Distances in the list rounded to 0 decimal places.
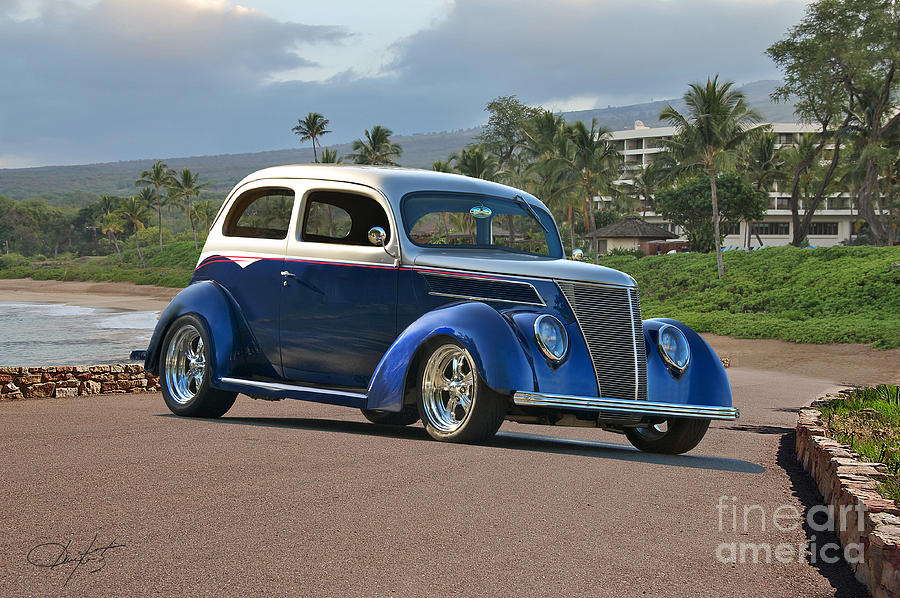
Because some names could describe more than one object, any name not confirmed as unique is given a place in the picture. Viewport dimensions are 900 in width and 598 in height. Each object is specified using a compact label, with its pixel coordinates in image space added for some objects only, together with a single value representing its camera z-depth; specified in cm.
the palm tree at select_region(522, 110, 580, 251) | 6134
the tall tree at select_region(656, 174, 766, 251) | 7325
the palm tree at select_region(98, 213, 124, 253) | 13250
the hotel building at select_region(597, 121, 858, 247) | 11354
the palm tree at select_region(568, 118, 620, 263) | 6188
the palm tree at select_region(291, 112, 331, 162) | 9094
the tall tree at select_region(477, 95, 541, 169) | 10600
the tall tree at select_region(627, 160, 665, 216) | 9471
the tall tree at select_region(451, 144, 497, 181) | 6681
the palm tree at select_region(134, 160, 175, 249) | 12244
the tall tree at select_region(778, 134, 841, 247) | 6762
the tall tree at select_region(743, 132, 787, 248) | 8294
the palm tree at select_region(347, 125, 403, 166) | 7988
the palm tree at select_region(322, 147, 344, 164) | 8009
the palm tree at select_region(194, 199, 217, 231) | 14429
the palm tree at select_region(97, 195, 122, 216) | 15000
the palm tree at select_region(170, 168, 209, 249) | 12031
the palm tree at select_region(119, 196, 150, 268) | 12838
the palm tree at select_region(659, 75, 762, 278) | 5028
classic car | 741
